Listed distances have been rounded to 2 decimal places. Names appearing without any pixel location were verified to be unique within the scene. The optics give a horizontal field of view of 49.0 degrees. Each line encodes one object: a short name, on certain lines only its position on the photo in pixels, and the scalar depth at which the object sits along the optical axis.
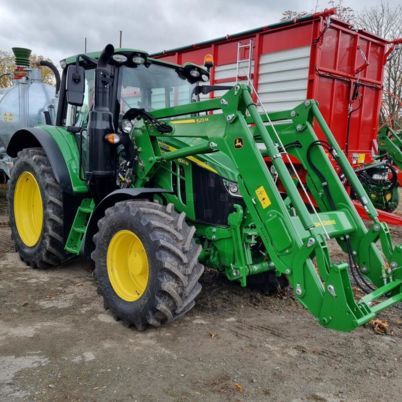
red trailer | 6.53
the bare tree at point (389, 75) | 18.11
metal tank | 7.93
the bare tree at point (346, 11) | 11.95
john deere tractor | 3.07
